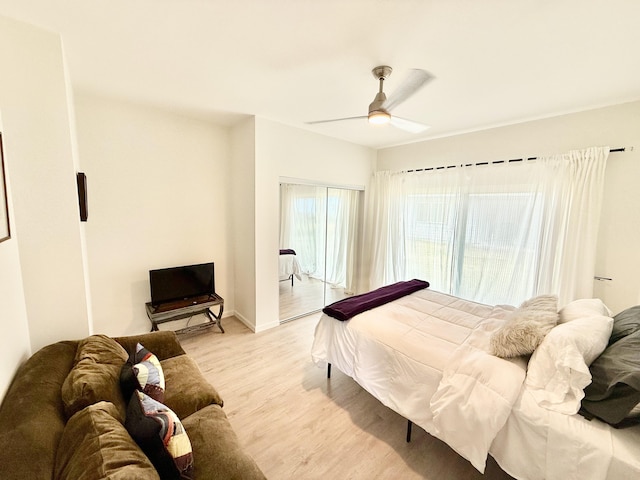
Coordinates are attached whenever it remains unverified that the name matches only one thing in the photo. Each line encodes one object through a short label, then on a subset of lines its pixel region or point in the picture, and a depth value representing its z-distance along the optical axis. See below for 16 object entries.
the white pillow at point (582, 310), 1.67
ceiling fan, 1.52
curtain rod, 2.30
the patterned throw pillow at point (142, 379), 1.35
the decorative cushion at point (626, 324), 1.44
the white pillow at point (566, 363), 1.22
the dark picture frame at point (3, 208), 1.28
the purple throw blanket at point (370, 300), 2.18
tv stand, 2.74
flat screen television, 2.85
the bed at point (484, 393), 1.12
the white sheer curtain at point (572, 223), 2.40
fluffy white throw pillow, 1.49
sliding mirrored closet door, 3.53
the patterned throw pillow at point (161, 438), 0.97
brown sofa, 0.81
